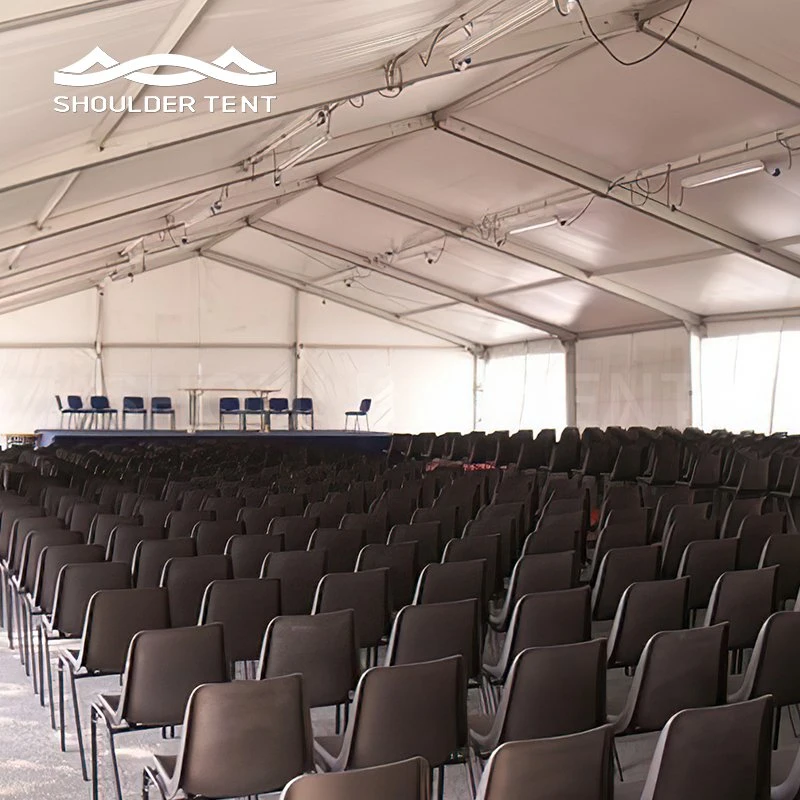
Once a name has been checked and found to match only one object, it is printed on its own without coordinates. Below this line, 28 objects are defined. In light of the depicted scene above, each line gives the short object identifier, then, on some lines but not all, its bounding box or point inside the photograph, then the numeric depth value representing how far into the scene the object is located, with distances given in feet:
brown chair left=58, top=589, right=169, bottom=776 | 13.55
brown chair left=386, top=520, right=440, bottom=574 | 19.10
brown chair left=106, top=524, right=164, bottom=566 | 19.51
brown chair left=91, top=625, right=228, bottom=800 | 11.47
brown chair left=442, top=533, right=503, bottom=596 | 17.56
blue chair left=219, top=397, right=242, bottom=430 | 78.64
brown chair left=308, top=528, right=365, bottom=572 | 19.12
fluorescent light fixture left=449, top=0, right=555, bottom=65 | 25.47
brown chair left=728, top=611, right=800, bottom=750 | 11.25
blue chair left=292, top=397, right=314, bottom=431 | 81.15
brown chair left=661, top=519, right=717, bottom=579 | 18.79
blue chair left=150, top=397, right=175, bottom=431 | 79.56
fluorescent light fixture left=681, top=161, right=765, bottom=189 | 37.22
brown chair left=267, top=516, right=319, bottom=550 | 20.66
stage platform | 62.49
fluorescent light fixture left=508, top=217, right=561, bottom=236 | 50.85
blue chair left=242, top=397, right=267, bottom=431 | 79.15
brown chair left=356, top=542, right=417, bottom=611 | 16.89
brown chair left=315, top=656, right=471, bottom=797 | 9.67
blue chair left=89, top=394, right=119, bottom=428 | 76.89
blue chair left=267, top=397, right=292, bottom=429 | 80.94
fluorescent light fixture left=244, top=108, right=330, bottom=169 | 36.10
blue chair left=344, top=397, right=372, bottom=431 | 80.93
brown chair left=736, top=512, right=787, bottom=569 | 18.83
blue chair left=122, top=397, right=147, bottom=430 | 78.69
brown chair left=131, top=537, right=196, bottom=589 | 17.56
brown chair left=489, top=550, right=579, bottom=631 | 15.59
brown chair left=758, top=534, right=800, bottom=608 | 16.70
